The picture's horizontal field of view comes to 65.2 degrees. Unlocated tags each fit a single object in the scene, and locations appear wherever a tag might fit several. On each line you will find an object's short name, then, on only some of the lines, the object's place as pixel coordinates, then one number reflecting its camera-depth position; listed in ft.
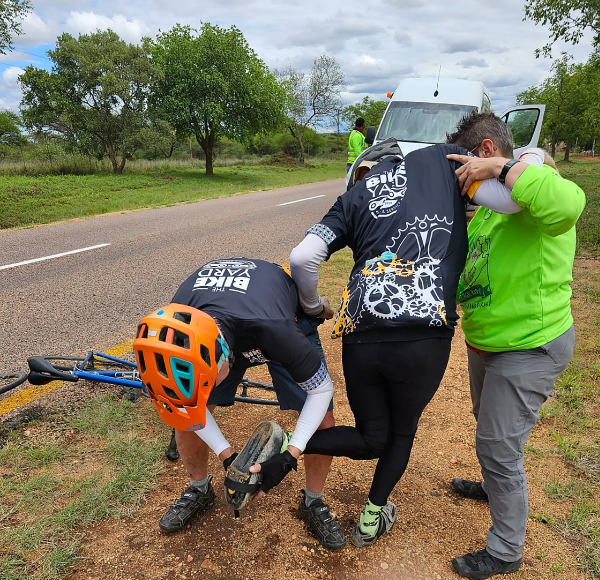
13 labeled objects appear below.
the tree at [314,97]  147.02
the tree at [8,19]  35.12
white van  29.03
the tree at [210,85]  72.49
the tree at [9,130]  138.10
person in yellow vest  41.70
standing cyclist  6.13
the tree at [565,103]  112.16
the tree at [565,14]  41.86
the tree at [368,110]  171.32
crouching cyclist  5.52
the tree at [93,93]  63.82
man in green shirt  6.41
